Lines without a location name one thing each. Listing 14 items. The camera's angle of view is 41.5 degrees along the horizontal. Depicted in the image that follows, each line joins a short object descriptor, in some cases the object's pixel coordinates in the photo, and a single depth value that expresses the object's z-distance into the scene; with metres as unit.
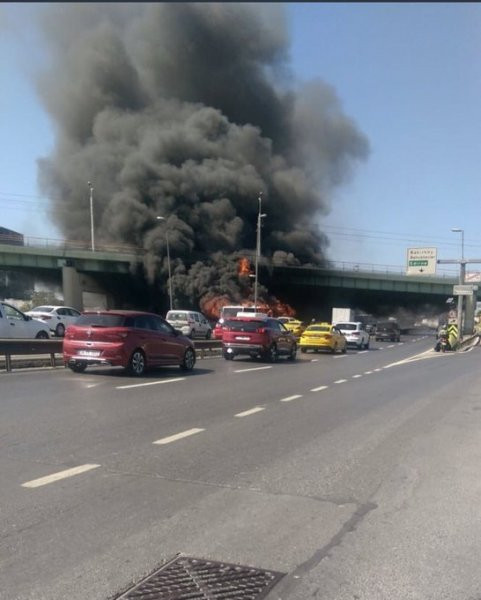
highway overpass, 62.62
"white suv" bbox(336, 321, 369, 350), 35.84
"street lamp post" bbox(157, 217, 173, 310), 57.84
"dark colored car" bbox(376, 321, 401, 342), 49.72
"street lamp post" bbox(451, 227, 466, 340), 40.94
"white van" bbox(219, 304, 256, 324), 38.88
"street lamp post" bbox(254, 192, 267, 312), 53.25
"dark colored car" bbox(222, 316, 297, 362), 22.50
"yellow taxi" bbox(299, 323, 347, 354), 29.75
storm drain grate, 3.81
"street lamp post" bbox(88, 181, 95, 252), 63.46
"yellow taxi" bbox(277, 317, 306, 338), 40.12
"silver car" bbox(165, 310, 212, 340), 35.84
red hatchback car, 15.20
